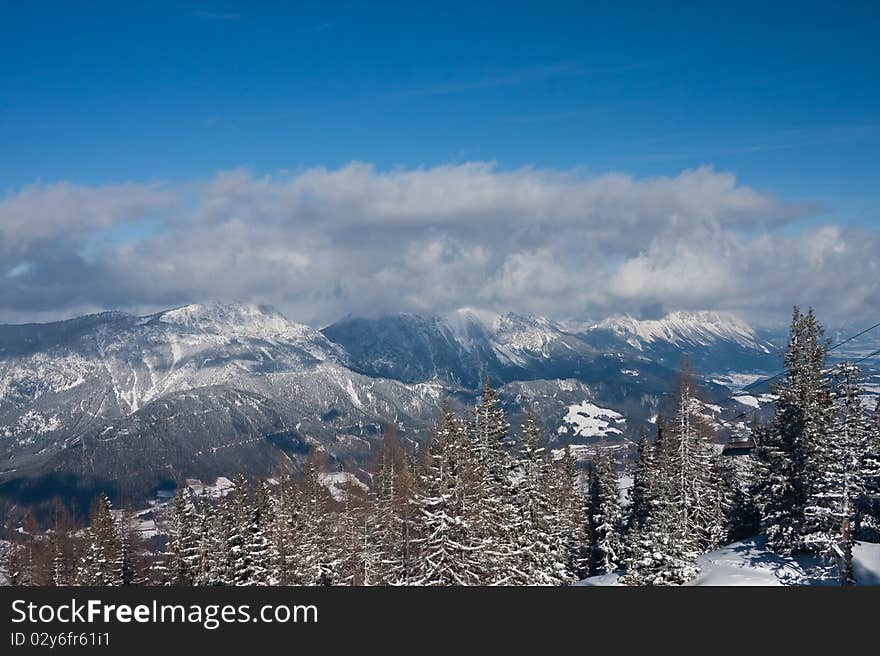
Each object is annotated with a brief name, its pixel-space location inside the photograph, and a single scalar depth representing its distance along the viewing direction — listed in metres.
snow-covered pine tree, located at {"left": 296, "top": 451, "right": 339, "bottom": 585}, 53.59
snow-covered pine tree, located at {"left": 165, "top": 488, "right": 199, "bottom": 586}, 53.78
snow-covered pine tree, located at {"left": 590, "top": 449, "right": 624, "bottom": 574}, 70.06
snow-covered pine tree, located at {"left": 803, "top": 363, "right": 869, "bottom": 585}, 43.28
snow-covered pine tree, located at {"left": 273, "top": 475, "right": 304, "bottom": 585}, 52.06
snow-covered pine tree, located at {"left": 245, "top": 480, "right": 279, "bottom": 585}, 50.91
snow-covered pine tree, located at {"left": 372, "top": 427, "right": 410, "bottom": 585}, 56.31
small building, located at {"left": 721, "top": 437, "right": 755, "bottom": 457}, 115.81
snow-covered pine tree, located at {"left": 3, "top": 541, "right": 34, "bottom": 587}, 62.75
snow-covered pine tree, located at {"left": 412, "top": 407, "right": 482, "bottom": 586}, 39.88
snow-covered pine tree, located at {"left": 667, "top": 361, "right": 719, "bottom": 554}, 63.28
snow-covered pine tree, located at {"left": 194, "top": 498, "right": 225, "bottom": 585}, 51.56
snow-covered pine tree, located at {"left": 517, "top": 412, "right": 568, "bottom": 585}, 49.25
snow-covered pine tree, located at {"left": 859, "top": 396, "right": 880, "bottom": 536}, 51.84
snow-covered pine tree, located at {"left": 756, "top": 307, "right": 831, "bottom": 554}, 51.03
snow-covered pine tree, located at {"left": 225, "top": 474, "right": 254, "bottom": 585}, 51.12
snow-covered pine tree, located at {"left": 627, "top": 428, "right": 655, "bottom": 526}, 63.97
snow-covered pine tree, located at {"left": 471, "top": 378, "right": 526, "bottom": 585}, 43.28
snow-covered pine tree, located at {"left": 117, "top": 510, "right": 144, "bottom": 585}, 62.36
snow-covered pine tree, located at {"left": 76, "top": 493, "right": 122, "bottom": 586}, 56.53
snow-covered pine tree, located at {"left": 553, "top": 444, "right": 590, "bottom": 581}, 74.45
